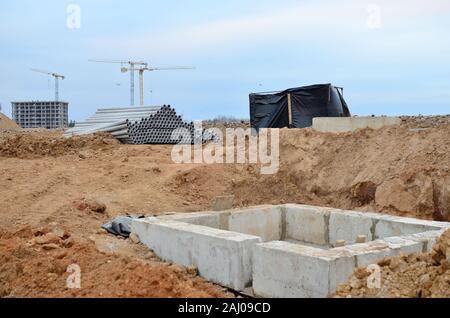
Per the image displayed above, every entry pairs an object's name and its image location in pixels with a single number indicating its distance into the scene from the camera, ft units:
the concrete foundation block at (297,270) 17.30
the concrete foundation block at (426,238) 20.57
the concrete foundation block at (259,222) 28.76
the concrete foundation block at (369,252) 18.09
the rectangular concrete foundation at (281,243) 17.90
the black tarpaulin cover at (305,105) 51.01
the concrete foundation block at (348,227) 26.37
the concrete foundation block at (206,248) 20.34
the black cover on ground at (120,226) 27.37
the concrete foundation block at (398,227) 23.97
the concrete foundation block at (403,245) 19.38
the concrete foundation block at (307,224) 28.63
